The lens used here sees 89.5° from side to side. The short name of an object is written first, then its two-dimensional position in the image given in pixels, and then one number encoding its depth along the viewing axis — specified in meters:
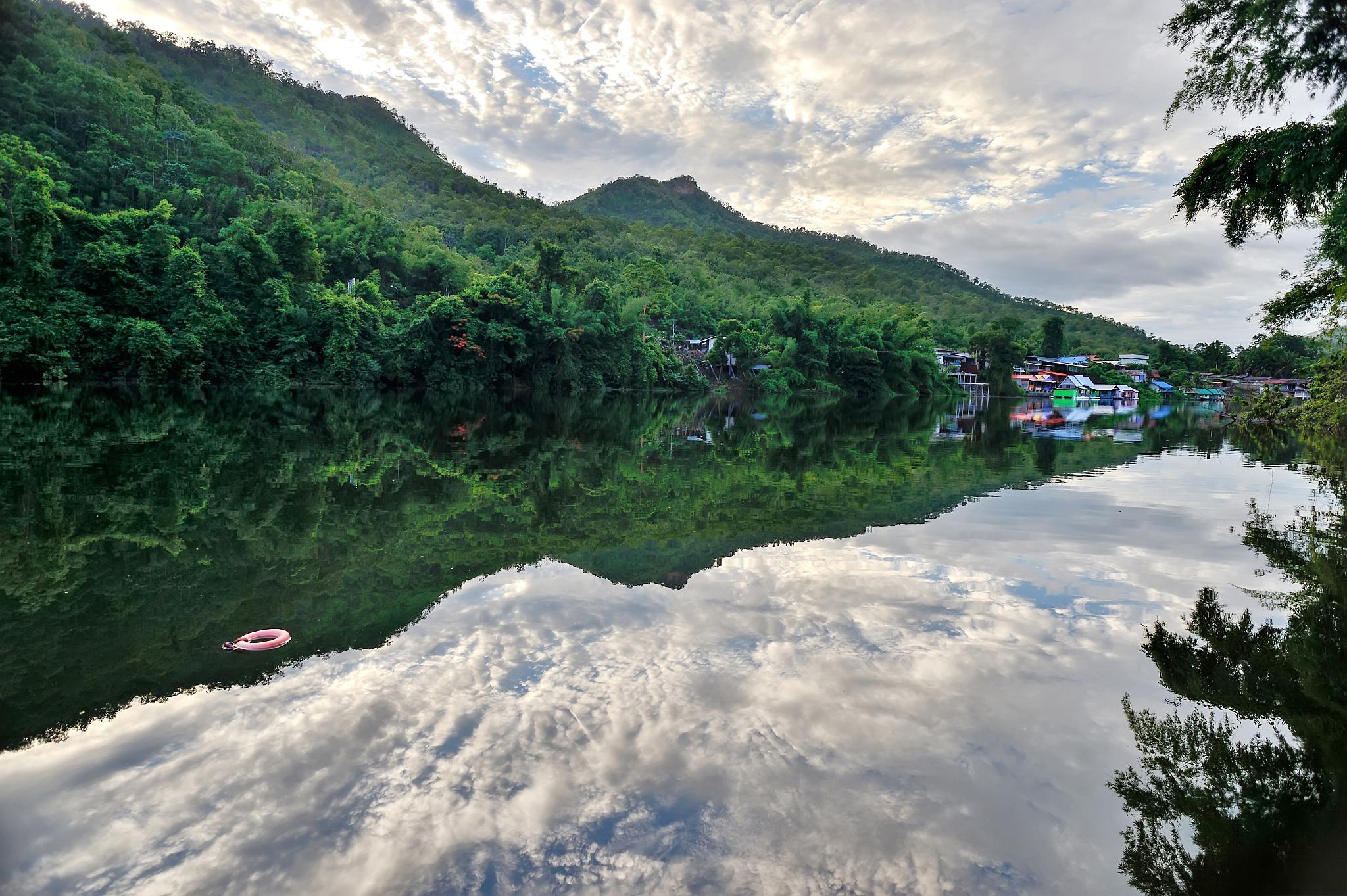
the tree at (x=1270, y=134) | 6.36
